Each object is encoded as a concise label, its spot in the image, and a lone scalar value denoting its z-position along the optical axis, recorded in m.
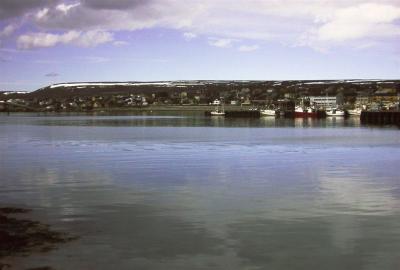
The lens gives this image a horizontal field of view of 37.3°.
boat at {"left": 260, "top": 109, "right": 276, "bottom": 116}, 187.91
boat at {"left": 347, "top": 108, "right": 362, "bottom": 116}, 181.00
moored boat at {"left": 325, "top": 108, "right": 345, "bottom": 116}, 178.50
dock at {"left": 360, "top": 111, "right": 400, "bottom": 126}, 123.19
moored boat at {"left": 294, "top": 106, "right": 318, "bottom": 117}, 170.62
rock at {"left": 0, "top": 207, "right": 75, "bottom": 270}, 13.10
